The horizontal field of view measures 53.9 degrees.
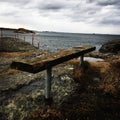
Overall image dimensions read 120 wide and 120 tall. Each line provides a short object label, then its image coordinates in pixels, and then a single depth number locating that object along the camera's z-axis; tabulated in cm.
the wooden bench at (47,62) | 326
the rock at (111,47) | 1451
